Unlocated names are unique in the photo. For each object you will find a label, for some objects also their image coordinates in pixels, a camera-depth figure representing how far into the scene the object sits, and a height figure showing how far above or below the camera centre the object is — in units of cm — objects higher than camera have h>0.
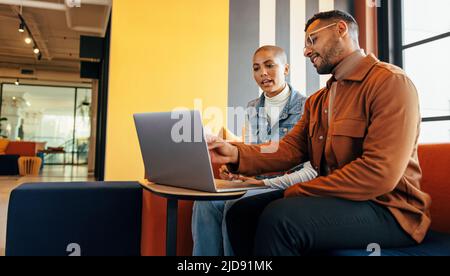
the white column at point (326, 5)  428 +187
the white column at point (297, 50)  415 +127
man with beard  106 -3
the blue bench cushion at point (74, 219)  199 -36
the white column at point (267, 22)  403 +156
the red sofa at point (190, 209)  147 -25
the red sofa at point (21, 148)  897 +20
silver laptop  111 +2
